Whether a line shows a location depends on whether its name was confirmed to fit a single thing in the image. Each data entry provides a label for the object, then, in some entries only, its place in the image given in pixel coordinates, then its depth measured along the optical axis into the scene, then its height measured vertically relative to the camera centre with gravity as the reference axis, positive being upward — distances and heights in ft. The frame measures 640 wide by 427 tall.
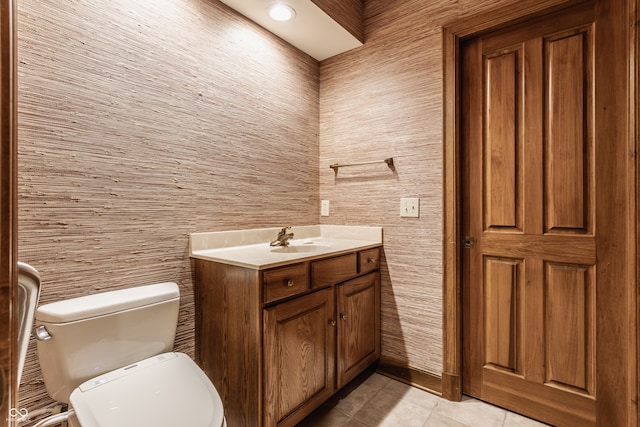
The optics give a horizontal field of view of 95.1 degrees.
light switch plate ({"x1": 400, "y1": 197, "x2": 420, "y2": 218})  6.08 +0.08
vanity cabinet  4.11 -1.94
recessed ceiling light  5.54 +3.89
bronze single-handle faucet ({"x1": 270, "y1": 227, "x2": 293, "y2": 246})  5.94 -0.55
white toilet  3.04 -1.93
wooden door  4.74 -0.13
